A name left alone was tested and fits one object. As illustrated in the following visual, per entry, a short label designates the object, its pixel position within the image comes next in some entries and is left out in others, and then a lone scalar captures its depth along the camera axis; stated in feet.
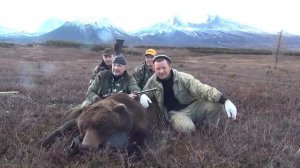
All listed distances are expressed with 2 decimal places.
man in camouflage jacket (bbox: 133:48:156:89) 14.64
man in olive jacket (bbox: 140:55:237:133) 10.76
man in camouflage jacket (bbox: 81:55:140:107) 11.80
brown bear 8.17
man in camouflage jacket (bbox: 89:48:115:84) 14.47
